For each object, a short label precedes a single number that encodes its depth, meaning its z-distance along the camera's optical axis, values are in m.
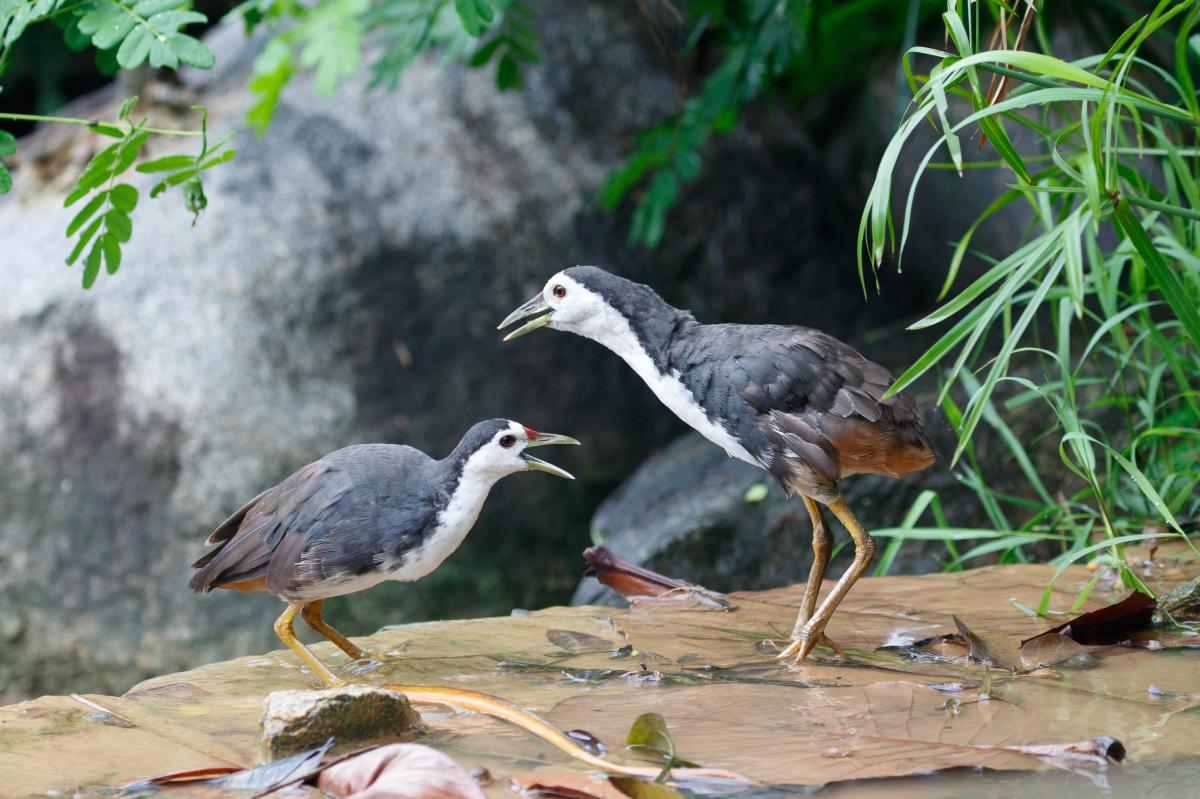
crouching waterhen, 8.22
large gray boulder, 12.95
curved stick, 5.76
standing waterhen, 8.31
